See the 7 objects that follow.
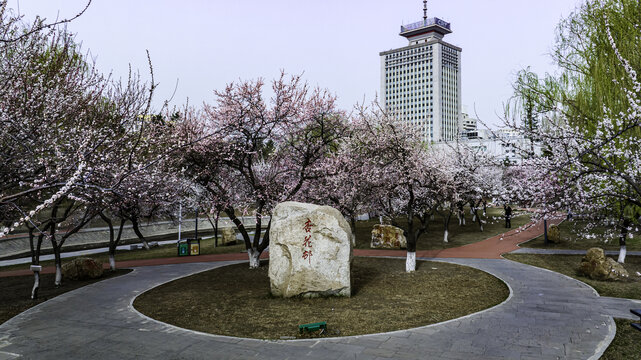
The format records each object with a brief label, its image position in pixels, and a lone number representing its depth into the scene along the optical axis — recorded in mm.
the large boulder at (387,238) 23562
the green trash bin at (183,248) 22781
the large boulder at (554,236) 23027
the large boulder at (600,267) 13523
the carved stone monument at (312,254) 11781
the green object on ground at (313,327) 8445
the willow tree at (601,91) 9633
